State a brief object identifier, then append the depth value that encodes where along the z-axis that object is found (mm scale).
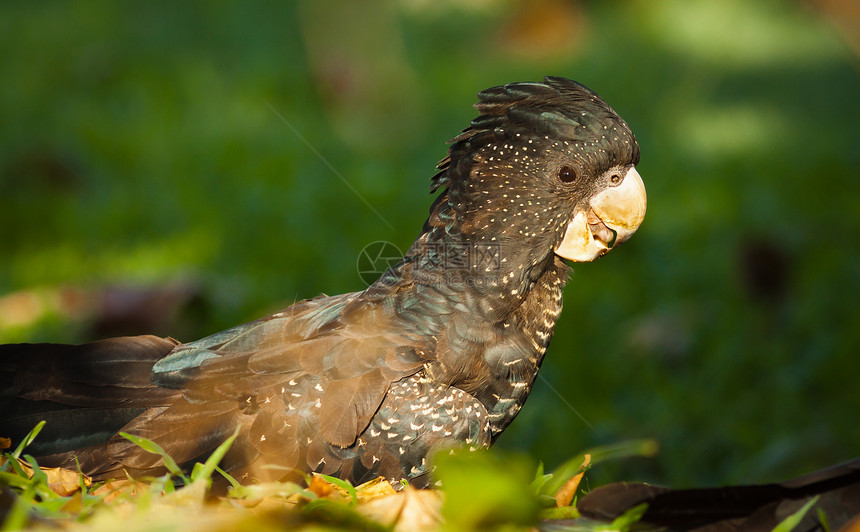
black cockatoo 5148
